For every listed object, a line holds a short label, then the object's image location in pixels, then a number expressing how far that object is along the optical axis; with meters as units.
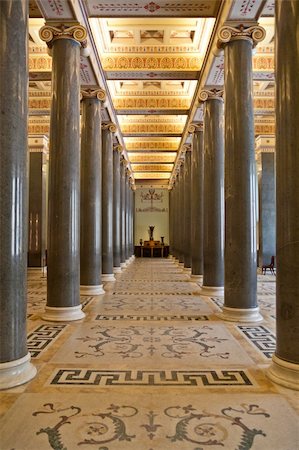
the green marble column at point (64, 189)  7.20
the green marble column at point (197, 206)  13.54
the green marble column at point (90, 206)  10.23
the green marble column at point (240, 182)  7.20
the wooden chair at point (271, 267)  16.81
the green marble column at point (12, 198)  4.05
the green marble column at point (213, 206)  10.30
